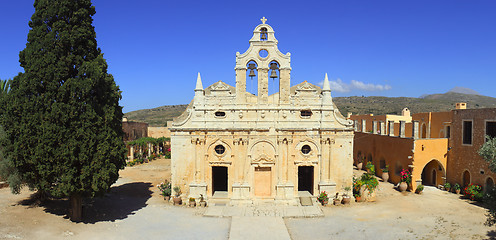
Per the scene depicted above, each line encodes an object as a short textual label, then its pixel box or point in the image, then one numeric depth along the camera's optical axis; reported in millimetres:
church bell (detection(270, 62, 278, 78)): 20797
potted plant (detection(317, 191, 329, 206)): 20203
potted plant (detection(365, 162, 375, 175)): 27177
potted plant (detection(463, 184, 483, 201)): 20705
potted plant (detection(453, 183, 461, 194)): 22644
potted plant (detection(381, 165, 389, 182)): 26533
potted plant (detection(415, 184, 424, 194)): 22781
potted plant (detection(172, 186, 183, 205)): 20234
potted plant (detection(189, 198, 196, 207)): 19953
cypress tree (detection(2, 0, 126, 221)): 15047
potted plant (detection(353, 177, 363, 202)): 20969
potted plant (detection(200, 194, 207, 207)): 20062
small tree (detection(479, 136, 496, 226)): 12438
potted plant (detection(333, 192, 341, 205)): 20266
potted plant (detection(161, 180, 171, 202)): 21359
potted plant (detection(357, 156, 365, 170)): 32991
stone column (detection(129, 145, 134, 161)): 38594
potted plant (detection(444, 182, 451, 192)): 23548
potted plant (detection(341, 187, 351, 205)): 20344
